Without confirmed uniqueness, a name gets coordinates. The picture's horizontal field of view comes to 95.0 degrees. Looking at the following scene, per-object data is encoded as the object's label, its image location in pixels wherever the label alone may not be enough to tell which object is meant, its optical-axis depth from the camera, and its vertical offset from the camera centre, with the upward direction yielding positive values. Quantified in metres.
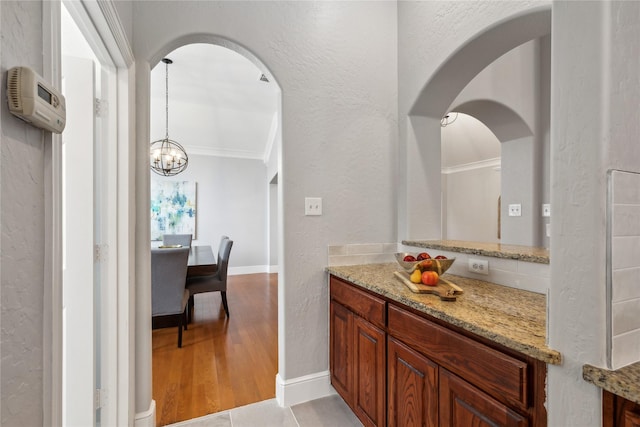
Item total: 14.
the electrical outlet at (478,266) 1.60 -0.29
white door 1.43 -0.16
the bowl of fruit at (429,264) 1.48 -0.26
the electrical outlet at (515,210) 3.08 +0.04
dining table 3.23 -0.57
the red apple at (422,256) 1.61 -0.23
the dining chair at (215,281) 3.31 -0.79
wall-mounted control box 0.53 +0.22
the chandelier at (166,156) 4.24 +0.85
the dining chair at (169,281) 2.63 -0.62
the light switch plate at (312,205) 2.02 +0.06
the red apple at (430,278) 1.40 -0.31
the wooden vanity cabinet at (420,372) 0.86 -0.61
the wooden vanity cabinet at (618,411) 0.65 -0.45
